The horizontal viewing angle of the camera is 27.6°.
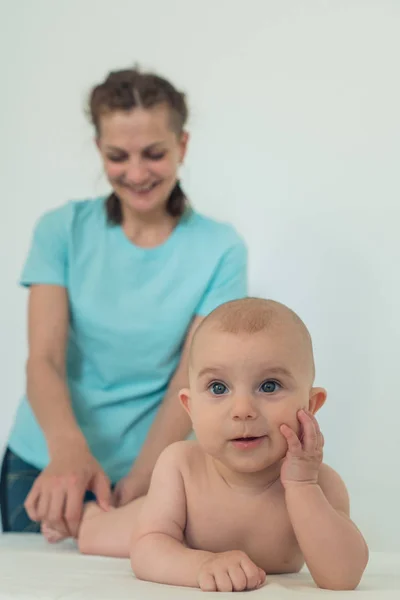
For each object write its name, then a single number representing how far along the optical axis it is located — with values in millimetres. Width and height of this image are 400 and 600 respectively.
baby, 917
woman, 1630
